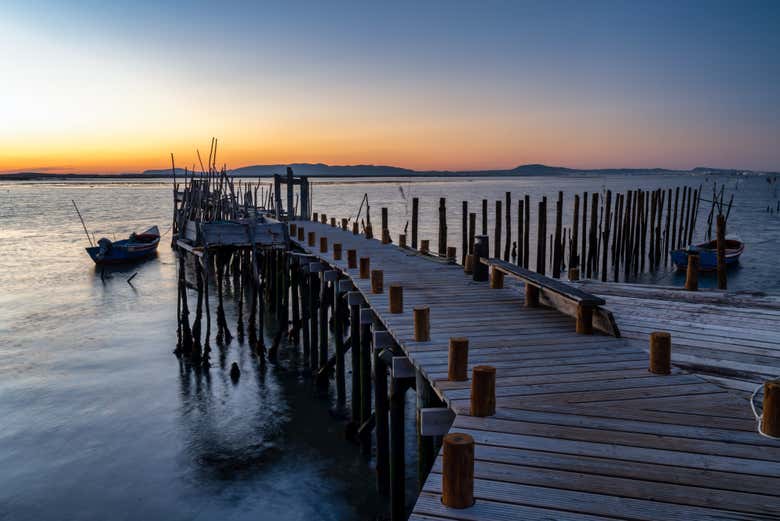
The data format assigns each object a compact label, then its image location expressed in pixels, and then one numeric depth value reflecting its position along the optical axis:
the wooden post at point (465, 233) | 24.94
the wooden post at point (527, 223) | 26.92
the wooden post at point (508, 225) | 25.85
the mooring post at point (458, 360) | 5.75
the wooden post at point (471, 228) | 23.66
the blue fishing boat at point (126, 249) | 30.42
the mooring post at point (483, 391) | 4.91
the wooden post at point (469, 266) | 12.73
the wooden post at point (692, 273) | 10.33
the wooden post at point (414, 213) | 25.53
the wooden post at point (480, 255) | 11.51
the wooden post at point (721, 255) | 15.33
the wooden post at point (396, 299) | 8.81
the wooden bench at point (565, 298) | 7.64
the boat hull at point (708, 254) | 27.67
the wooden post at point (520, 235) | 24.79
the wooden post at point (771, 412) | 4.50
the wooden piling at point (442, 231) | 23.72
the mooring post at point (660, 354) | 6.01
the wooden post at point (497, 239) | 24.44
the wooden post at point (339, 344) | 12.29
